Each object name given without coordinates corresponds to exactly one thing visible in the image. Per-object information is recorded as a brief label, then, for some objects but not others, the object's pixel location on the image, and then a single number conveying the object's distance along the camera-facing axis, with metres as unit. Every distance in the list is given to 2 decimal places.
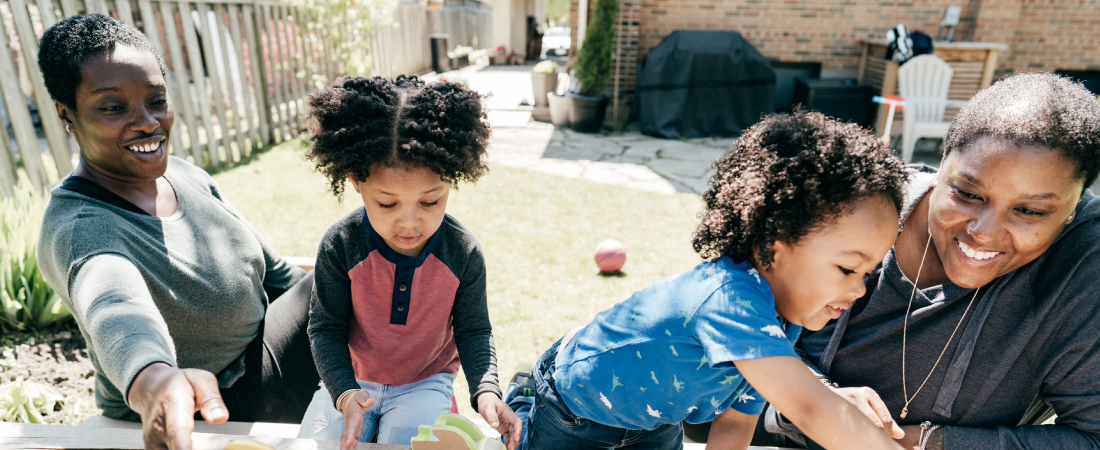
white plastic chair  7.88
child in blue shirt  1.28
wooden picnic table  1.45
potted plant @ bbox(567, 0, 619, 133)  8.71
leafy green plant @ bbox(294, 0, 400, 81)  7.66
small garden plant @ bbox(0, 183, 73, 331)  2.75
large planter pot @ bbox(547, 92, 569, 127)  9.12
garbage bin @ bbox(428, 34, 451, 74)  16.55
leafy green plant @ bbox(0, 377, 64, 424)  2.26
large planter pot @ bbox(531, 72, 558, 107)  10.66
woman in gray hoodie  1.43
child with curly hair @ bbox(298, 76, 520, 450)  1.66
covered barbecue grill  8.84
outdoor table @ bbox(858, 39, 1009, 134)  8.23
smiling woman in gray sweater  1.37
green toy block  1.41
